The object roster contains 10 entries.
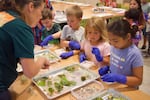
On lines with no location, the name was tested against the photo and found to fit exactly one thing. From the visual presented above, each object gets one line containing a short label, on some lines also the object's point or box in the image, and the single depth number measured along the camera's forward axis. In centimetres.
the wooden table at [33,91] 108
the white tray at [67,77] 112
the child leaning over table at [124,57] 118
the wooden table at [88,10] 344
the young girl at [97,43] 150
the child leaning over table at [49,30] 206
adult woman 87
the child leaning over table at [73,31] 185
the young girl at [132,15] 273
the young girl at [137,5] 304
